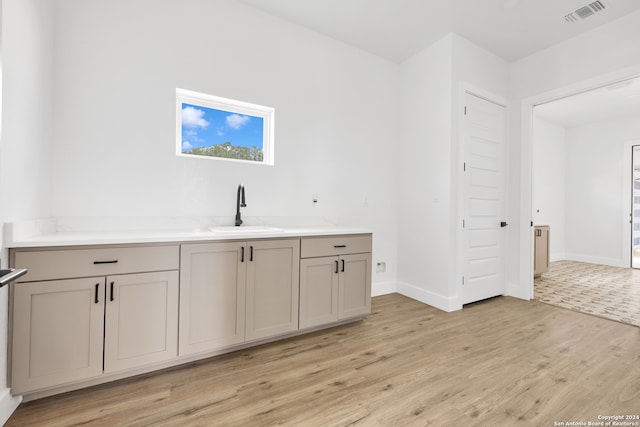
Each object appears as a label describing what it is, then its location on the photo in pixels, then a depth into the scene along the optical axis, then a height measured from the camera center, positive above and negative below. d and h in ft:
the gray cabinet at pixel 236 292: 6.03 -1.79
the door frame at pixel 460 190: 9.90 +1.06
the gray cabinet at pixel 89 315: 4.76 -1.90
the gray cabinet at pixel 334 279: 7.53 -1.77
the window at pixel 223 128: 8.08 +2.70
